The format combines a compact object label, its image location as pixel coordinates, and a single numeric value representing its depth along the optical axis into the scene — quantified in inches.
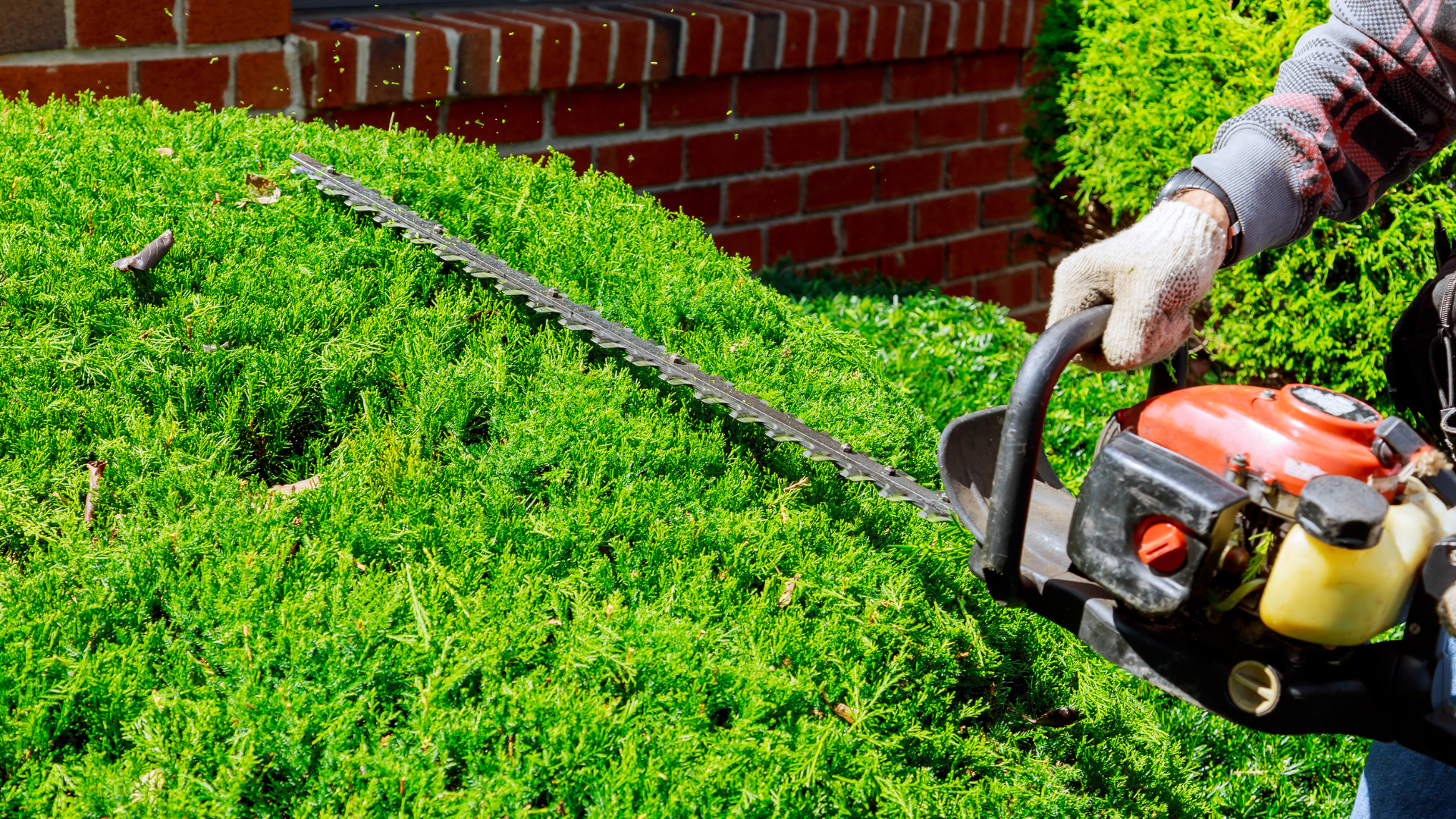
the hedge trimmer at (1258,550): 71.8
